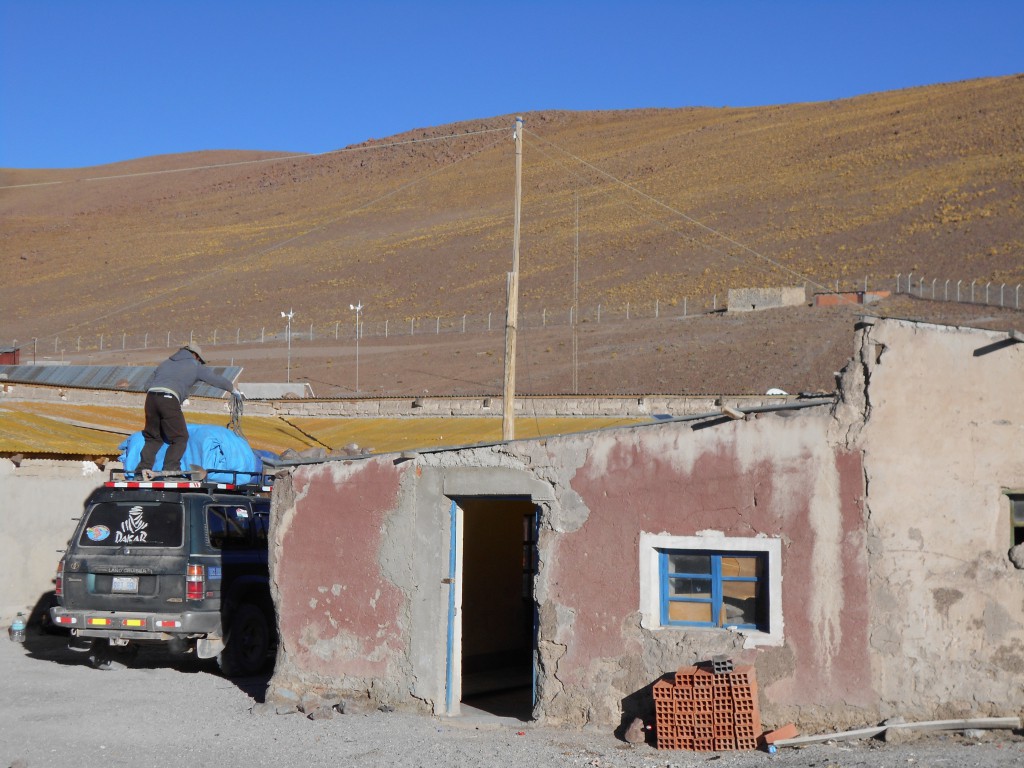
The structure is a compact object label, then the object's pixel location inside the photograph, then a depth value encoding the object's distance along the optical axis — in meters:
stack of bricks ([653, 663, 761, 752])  10.42
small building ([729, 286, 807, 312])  65.75
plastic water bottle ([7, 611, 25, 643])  16.02
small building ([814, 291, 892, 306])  64.31
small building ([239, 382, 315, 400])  47.13
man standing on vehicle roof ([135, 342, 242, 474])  14.52
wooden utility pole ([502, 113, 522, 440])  19.95
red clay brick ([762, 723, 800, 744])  10.26
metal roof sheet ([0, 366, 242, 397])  38.28
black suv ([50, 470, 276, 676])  13.28
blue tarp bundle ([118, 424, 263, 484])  15.81
